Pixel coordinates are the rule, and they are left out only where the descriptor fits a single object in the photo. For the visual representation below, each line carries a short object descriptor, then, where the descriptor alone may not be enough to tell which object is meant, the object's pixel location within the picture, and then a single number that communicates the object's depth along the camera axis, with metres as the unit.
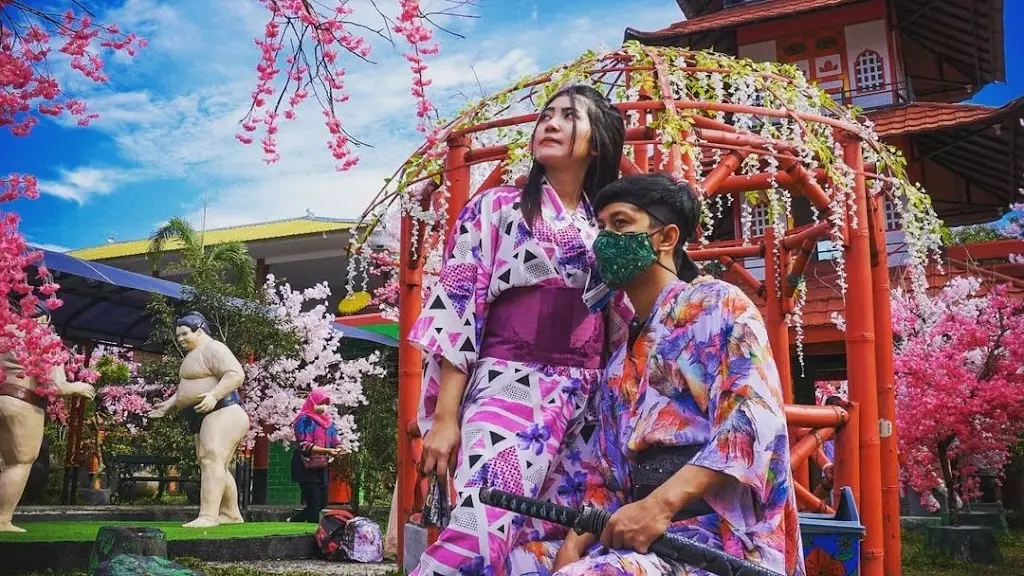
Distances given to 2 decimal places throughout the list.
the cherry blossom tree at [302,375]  11.66
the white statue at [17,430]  6.58
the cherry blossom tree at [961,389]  9.12
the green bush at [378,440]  11.70
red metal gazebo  4.14
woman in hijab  9.26
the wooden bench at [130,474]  12.25
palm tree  11.91
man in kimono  1.76
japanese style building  13.05
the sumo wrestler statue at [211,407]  7.52
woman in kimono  2.05
